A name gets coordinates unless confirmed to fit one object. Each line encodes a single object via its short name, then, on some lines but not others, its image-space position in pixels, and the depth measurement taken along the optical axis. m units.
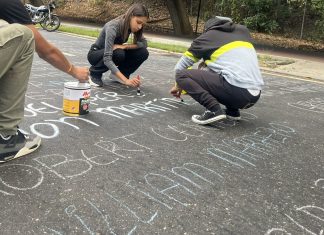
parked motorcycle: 14.00
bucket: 3.74
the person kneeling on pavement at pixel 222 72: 3.90
